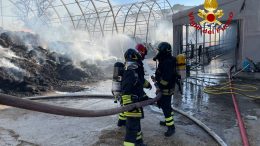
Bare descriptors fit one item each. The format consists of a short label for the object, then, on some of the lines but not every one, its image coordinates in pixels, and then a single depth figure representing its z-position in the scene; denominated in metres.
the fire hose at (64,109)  2.47
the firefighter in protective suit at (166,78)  5.38
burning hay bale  9.68
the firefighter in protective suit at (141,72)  5.08
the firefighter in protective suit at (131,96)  4.43
